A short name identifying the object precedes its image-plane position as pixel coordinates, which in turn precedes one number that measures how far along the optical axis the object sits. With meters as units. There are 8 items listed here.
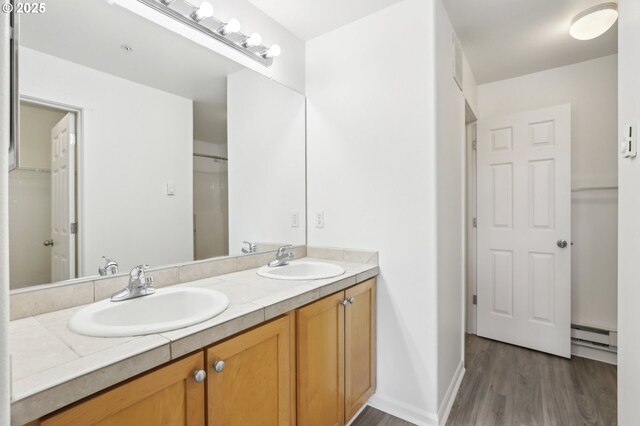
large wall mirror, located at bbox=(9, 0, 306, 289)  1.02
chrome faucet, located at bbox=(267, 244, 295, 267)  1.80
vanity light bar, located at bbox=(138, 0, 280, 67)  1.33
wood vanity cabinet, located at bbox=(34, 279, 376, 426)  0.73
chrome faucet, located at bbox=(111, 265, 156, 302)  1.11
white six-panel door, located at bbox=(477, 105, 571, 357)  2.41
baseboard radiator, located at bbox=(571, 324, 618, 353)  2.33
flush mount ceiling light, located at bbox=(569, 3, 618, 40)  1.77
